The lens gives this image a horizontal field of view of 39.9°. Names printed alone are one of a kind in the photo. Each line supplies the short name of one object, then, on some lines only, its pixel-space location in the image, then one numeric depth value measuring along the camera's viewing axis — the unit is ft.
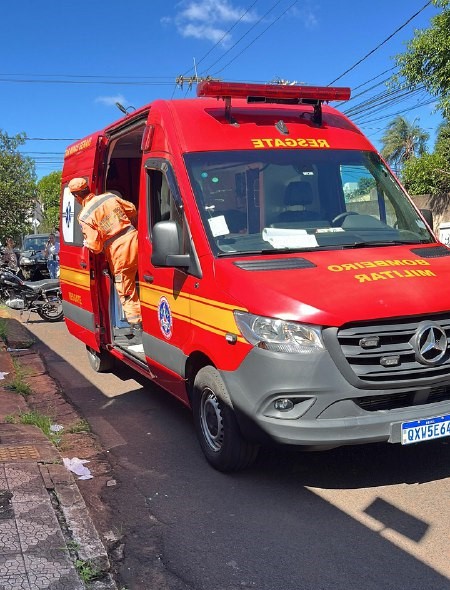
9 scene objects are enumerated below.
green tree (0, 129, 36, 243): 76.79
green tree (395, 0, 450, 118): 36.01
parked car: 61.84
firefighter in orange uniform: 20.53
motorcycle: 39.63
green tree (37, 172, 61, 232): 199.72
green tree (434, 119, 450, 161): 74.02
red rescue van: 11.90
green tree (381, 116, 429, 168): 137.69
